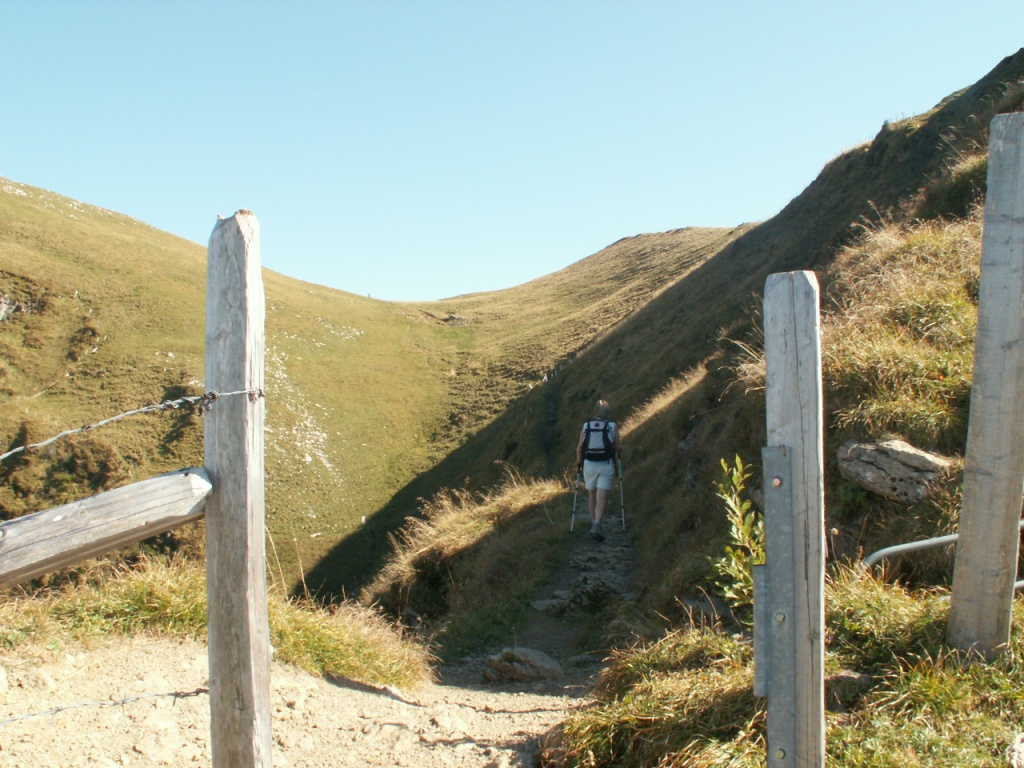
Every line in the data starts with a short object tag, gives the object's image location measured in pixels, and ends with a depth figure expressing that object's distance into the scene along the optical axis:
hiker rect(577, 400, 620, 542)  13.89
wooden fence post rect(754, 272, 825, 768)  3.06
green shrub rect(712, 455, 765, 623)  4.39
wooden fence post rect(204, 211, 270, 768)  3.12
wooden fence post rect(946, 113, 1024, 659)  4.23
